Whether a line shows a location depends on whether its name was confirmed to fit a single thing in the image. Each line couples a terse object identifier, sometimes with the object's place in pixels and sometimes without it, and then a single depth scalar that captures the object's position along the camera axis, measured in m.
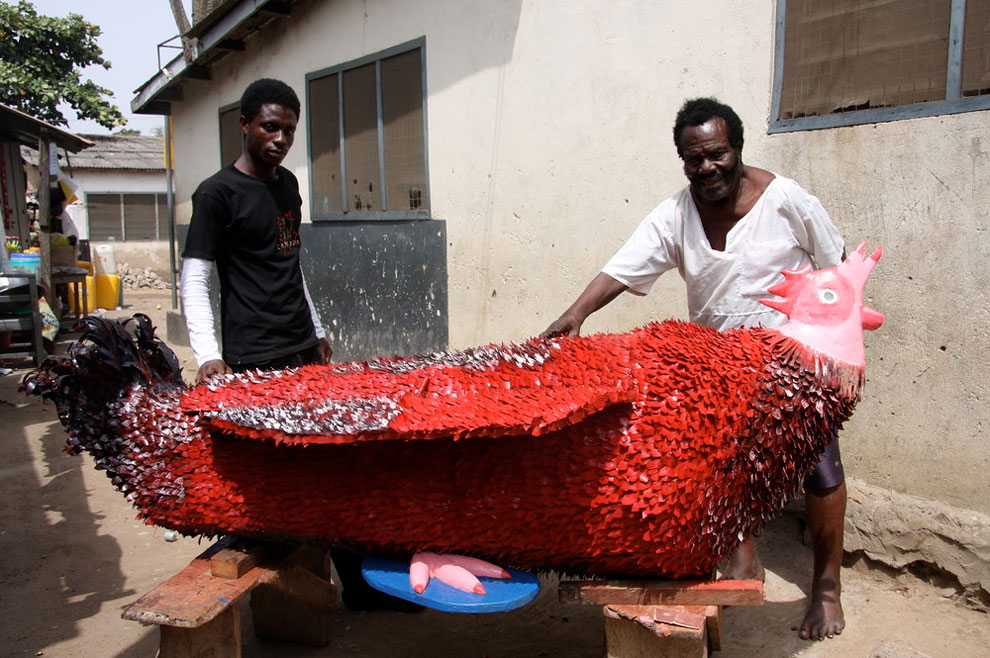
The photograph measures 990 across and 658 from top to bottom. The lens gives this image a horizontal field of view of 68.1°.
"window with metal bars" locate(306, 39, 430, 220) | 5.31
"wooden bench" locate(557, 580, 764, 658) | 1.72
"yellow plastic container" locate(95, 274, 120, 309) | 13.10
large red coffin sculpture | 1.66
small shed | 8.84
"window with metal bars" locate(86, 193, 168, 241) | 17.83
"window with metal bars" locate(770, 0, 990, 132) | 2.60
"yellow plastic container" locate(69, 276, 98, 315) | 12.66
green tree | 15.33
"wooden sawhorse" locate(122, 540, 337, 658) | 1.76
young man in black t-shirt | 2.36
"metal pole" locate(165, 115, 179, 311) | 9.62
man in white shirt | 2.16
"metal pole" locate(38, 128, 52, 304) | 9.04
